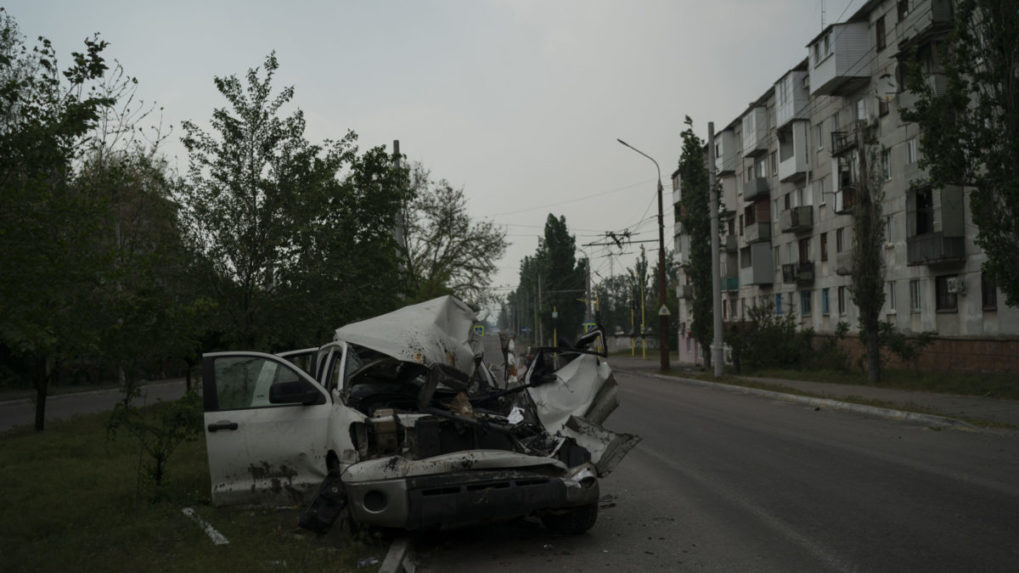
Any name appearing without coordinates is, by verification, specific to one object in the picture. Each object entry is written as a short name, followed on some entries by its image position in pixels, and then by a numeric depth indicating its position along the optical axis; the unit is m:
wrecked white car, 6.21
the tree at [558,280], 95.25
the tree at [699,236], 39.62
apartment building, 29.77
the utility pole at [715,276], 31.64
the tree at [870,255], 25.81
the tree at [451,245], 46.16
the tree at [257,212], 13.96
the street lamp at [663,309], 37.04
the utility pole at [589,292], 54.59
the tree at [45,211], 6.80
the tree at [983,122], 18.75
